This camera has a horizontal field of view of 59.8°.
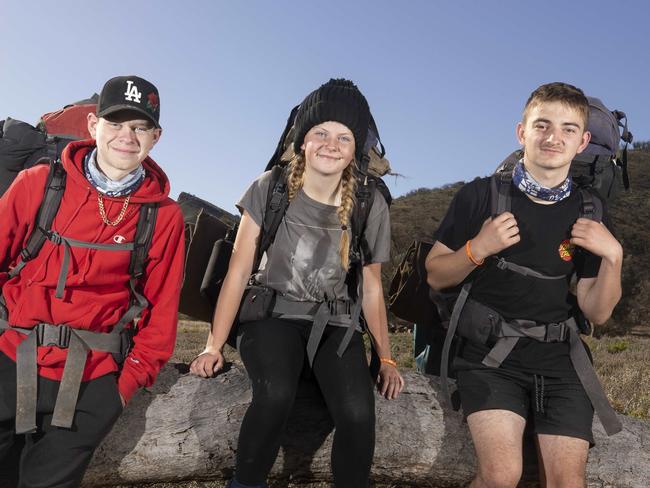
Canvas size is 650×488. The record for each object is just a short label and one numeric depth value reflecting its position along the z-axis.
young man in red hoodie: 3.27
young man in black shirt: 3.75
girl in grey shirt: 3.43
